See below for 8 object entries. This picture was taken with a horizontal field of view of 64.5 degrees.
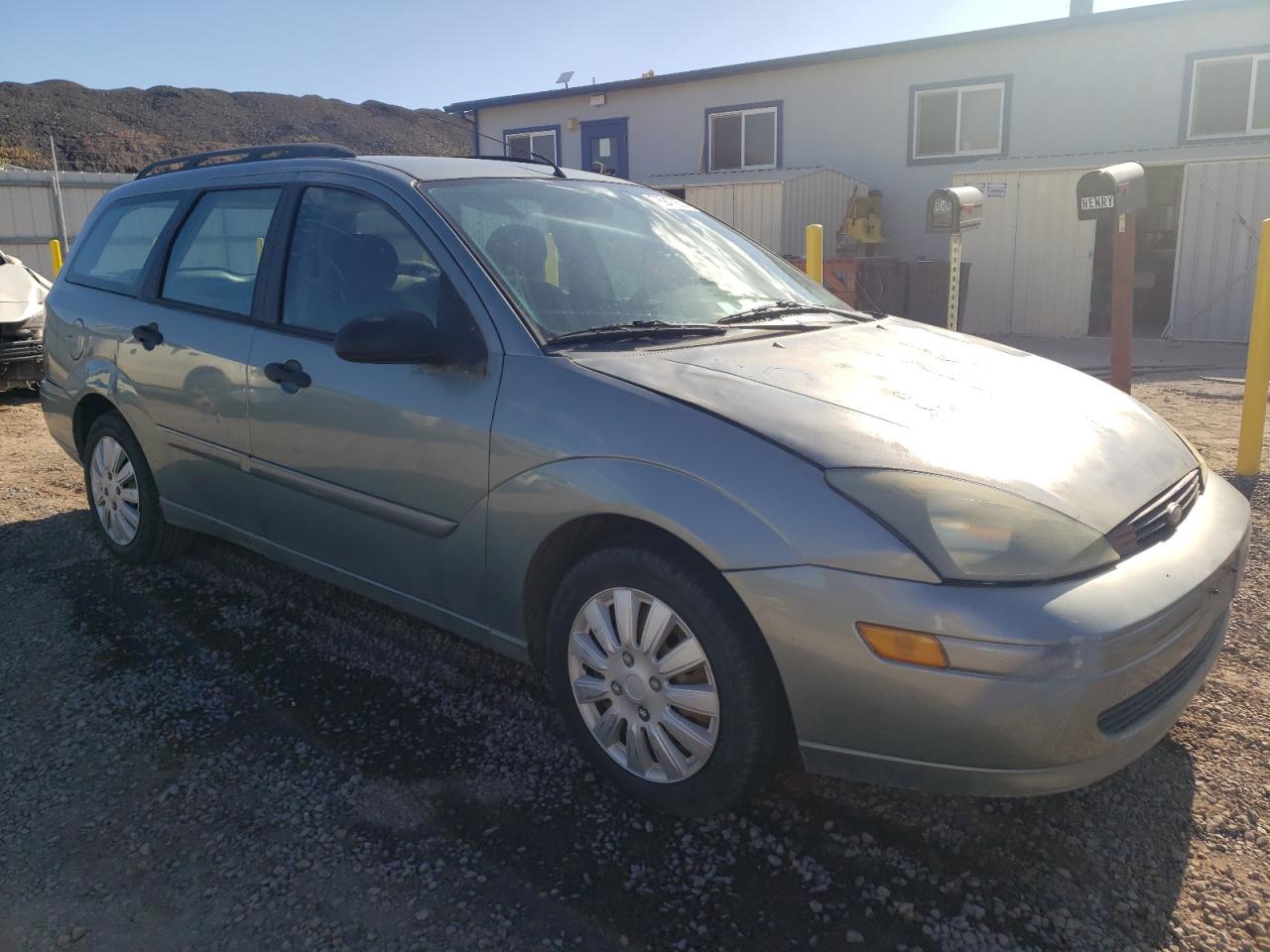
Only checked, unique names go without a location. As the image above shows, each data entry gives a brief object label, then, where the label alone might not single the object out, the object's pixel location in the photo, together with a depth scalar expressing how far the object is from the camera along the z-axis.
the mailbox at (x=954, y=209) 7.19
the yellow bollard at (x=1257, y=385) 5.43
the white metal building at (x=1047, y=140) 13.49
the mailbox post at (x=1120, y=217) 5.75
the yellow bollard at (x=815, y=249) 7.02
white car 8.36
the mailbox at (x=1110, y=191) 5.73
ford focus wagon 2.19
